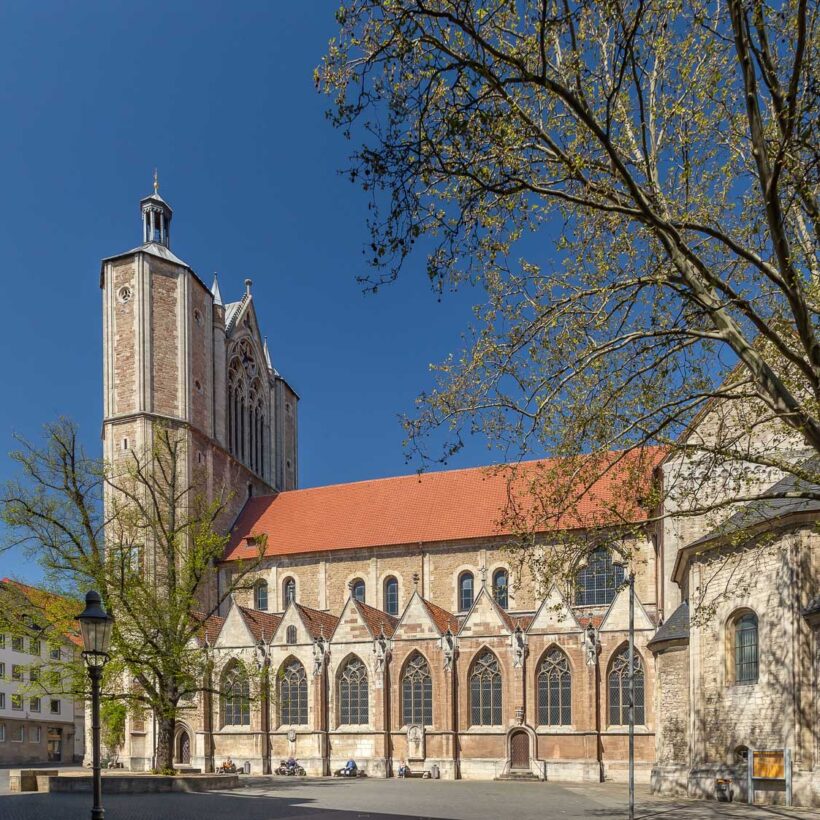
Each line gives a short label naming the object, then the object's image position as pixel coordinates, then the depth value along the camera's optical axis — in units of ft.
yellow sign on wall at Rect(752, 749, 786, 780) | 73.15
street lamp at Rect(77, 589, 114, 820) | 41.24
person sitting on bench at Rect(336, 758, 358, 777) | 125.59
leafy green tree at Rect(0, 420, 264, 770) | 96.17
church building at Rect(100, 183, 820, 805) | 83.56
